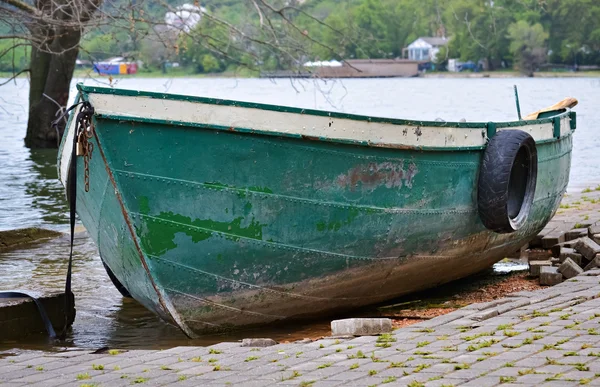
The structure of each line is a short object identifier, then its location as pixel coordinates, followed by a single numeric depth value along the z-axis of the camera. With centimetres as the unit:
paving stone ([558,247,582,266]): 917
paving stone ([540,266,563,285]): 880
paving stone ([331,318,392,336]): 644
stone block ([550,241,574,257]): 1034
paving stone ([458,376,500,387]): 477
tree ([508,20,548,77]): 7925
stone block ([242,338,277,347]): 610
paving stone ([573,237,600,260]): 903
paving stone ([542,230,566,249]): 1087
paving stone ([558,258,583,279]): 858
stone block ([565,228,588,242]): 1062
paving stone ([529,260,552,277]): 948
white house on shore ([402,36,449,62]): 9400
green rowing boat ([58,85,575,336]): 676
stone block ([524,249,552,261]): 1077
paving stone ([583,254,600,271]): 872
